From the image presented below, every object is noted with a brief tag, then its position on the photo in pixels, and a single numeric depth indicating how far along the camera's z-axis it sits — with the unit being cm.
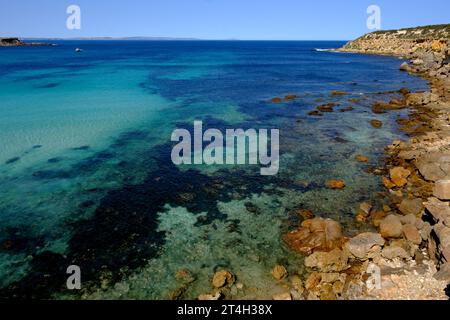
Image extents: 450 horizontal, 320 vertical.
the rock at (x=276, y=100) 4494
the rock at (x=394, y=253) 1387
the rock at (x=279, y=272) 1319
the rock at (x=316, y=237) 1485
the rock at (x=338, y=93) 4937
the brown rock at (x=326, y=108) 3928
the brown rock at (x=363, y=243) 1412
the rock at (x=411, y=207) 1724
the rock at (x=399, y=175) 2021
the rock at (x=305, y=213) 1725
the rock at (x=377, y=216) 1661
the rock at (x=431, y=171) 2003
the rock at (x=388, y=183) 2008
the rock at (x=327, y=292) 1207
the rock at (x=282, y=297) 1205
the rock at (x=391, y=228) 1527
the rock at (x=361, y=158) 2397
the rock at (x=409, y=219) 1595
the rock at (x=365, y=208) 1747
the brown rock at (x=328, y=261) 1354
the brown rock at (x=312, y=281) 1264
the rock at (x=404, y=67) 7218
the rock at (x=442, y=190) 1652
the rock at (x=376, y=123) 3212
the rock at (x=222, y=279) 1283
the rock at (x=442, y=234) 1289
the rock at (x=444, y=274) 1199
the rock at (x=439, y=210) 1439
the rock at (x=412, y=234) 1480
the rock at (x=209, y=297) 1206
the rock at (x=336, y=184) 2019
